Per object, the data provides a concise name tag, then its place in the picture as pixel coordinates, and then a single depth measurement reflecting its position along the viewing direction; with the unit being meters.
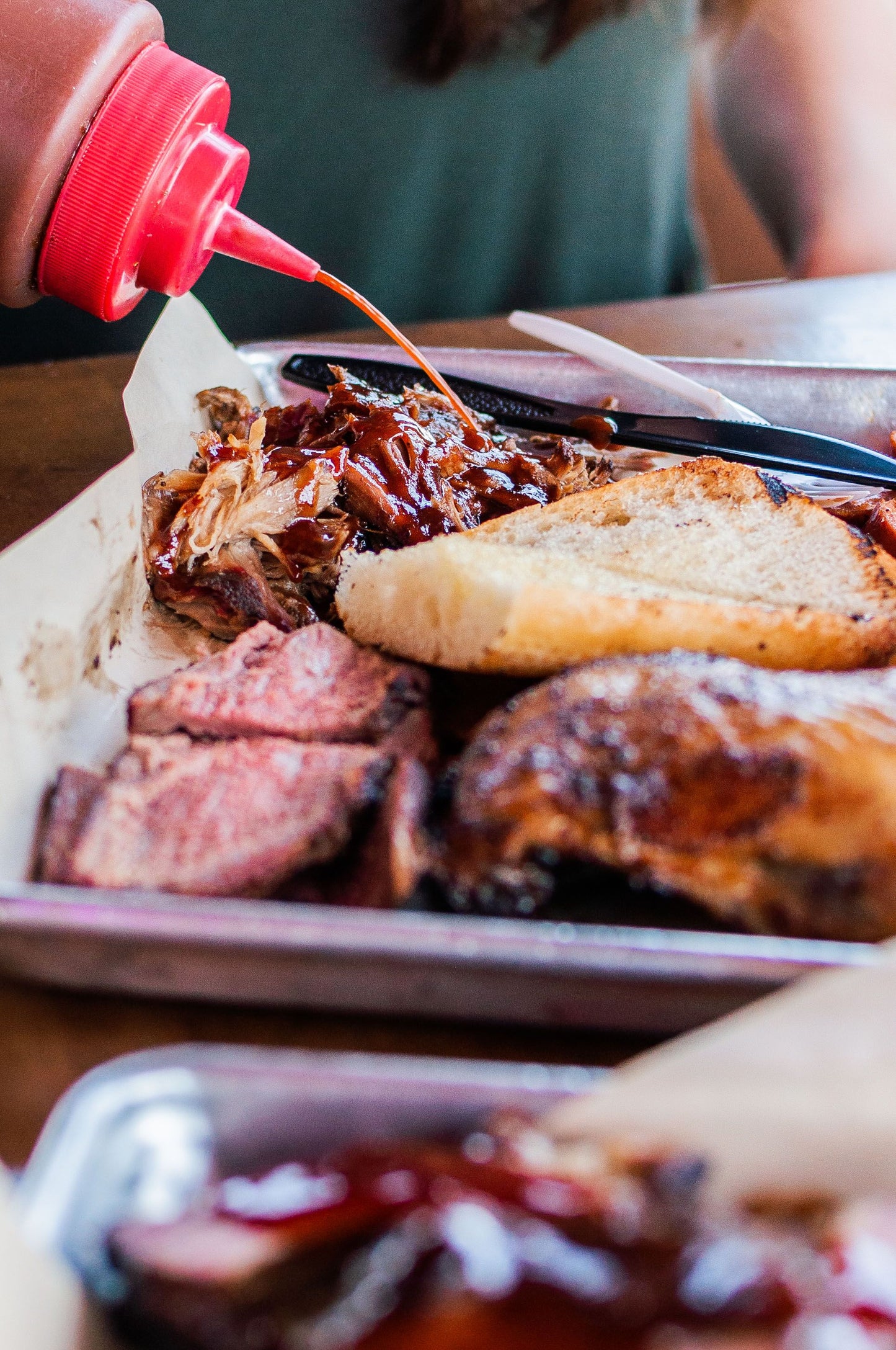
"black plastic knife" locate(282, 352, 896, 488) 0.44
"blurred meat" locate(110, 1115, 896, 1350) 0.24
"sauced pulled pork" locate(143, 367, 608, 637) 0.42
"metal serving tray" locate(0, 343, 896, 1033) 0.32
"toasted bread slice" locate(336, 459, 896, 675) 0.38
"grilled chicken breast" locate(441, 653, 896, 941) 0.34
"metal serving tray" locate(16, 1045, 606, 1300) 0.30
